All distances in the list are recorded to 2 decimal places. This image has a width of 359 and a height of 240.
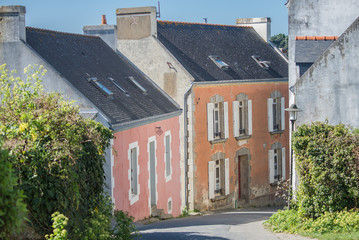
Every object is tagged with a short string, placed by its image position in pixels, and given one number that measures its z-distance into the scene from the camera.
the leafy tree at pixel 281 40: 68.75
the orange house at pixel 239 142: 25.44
